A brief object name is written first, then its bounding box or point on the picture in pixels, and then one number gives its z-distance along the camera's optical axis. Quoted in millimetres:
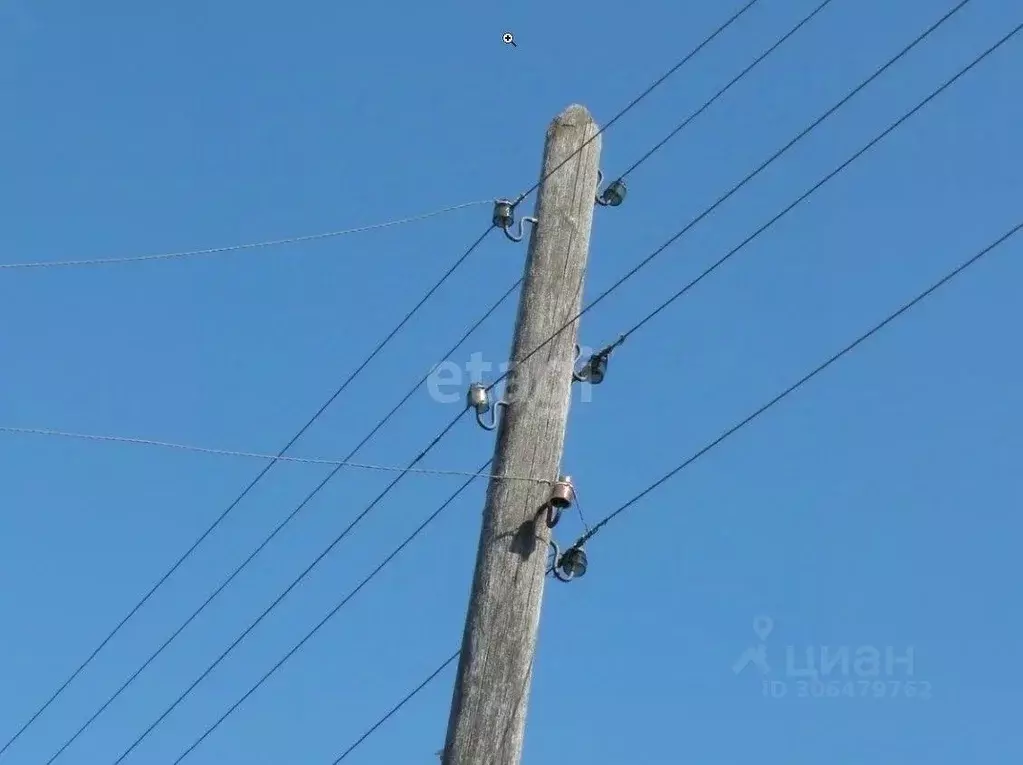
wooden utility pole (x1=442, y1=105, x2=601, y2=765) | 6746
